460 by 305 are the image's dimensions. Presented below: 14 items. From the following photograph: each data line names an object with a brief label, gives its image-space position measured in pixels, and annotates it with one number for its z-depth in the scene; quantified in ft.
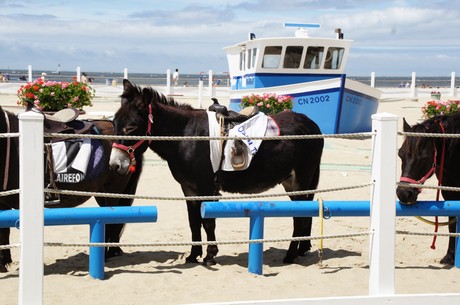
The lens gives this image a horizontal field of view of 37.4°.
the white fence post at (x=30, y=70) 130.58
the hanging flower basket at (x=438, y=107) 57.88
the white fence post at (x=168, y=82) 128.67
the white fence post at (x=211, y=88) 127.13
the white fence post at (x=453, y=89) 133.39
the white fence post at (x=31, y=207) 14.30
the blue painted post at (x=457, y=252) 20.99
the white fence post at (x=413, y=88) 133.08
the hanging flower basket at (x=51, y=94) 50.65
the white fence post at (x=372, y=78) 133.81
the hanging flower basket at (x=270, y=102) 58.03
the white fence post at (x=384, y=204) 15.89
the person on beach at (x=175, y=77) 144.02
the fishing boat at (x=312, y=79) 63.93
